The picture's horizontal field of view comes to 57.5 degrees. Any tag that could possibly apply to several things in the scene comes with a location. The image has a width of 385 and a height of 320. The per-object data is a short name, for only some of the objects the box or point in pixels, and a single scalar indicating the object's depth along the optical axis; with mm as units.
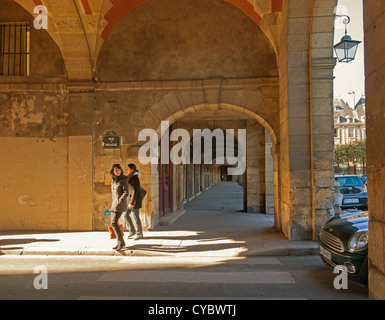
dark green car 3951
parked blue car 11750
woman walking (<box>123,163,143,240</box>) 6986
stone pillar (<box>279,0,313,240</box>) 6738
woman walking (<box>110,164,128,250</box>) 6141
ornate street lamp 6586
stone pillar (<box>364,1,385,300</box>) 2564
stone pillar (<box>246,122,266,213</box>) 11539
